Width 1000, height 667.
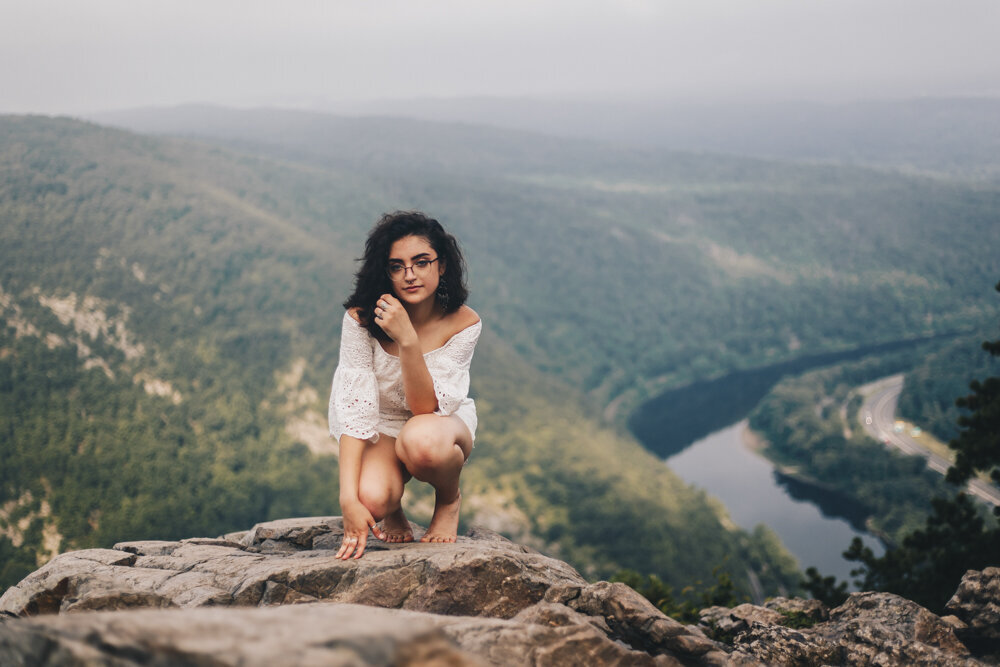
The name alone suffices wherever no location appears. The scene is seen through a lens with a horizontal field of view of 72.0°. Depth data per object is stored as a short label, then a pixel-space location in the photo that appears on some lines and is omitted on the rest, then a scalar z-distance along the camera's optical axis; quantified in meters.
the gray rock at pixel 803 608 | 5.76
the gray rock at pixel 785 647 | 4.32
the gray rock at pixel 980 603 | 5.02
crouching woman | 4.45
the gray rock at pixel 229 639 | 1.96
